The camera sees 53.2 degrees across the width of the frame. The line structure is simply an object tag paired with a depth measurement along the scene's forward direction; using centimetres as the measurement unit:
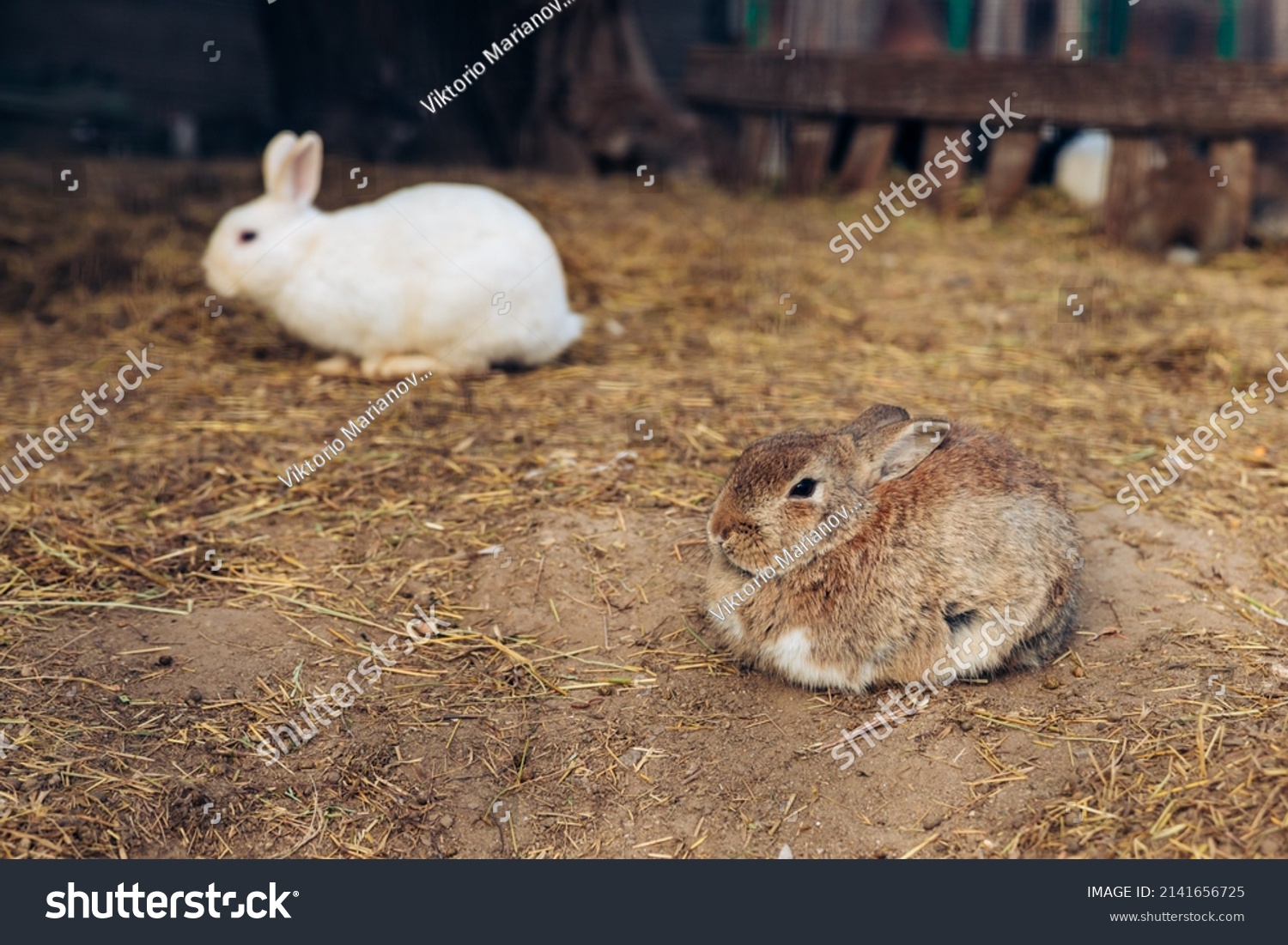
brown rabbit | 348
